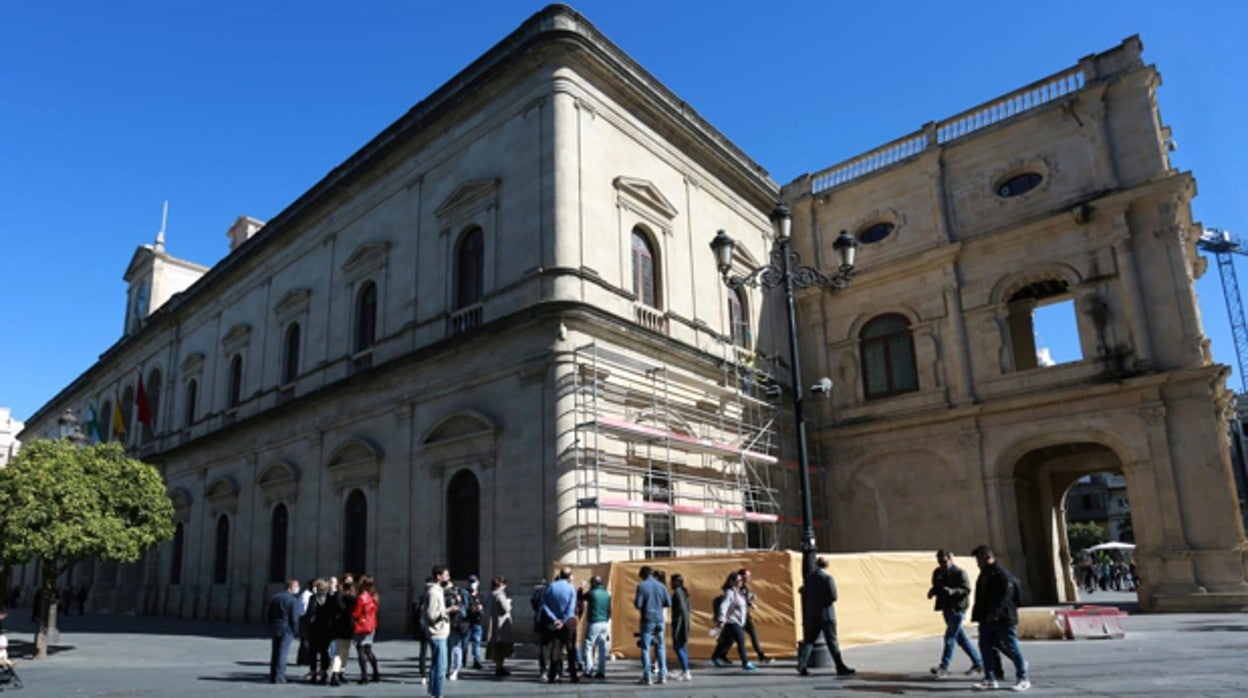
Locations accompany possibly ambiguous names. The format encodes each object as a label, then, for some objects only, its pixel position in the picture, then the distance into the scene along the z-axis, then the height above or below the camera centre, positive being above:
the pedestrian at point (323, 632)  11.89 -0.64
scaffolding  17.05 +2.64
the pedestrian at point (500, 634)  12.40 -0.77
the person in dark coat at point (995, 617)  9.25 -0.54
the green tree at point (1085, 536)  64.19 +2.12
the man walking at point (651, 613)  10.84 -0.47
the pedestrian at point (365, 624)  11.60 -0.53
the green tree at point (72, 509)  16.83 +1.70
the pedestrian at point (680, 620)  11.29 -0.59
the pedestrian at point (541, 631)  11.34 -0.68
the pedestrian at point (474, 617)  13.13 -0.56
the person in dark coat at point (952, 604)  10.23 -0.44
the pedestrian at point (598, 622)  11.63 -0.60
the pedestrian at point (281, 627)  12.07 -0.57
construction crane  89.69 +32.64
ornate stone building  18.09 +5.50
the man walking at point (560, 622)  11.23 -0.56
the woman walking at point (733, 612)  11.98 -0.53
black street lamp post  11.57 +4.69
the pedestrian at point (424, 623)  10.65 -0.49
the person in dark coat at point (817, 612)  11.05 -0.51
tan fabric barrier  12.87 -0.38
